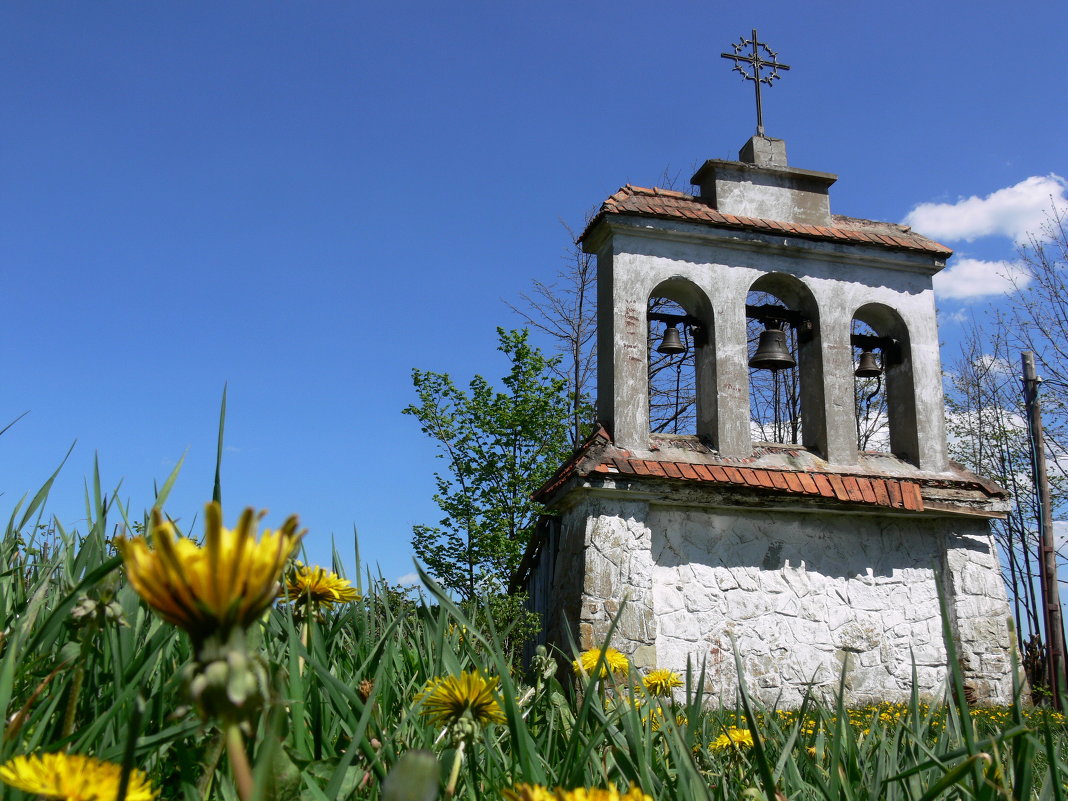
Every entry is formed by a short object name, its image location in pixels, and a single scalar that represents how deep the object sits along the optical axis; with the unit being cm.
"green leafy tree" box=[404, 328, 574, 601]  866
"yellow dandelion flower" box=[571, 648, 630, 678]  185
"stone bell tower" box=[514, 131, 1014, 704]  766
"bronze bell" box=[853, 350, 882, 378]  884
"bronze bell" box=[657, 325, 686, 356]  802
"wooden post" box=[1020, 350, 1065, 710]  1135
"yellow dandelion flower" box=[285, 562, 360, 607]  116
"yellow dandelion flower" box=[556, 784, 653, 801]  67
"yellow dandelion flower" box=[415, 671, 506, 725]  97
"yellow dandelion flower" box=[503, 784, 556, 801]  61
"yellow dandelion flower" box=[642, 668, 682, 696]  177
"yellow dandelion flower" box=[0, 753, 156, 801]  58
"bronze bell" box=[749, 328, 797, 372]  788
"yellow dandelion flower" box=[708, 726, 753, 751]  161
